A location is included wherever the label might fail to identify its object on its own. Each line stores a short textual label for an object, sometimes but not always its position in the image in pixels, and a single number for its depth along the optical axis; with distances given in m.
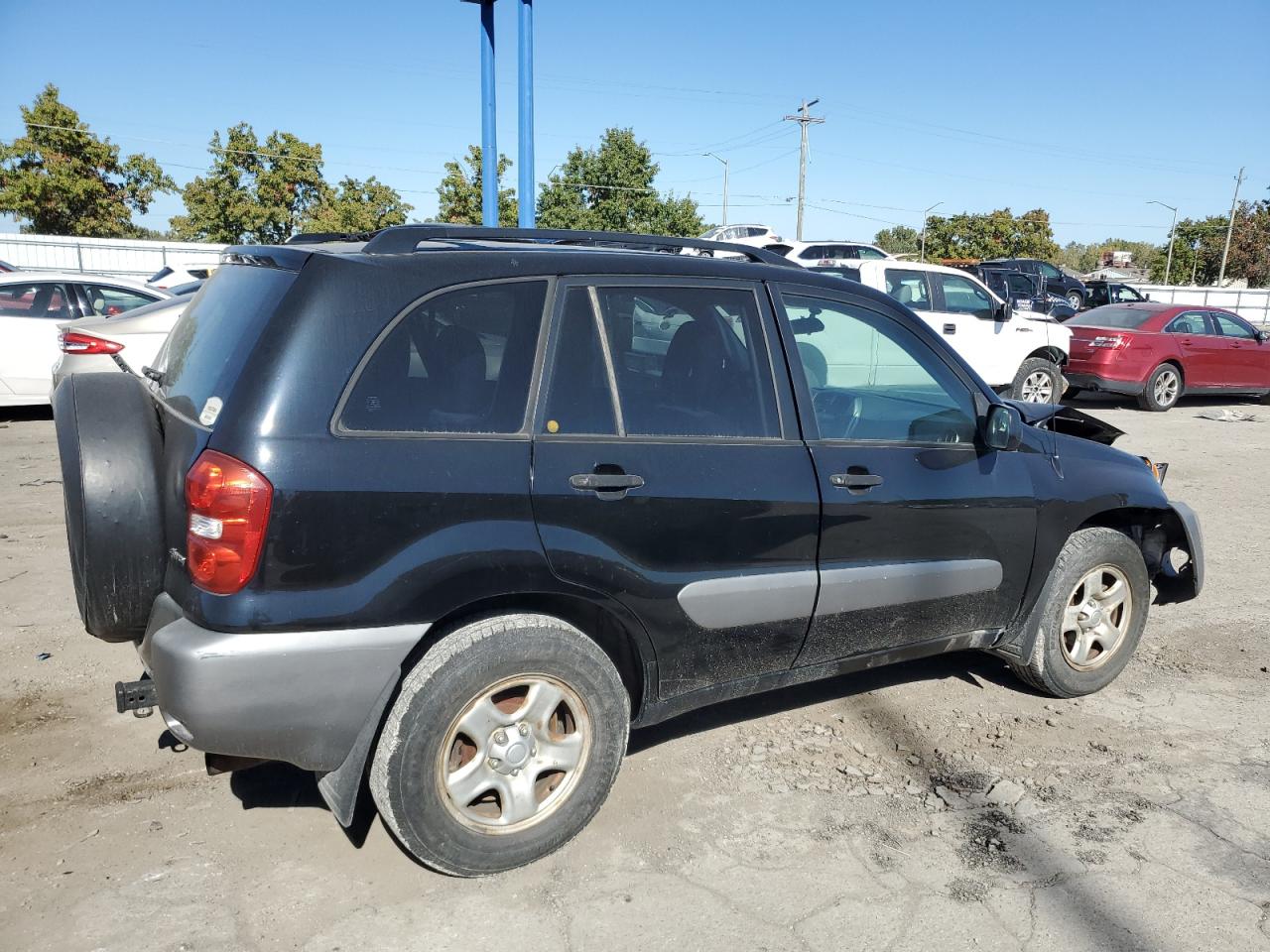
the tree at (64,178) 41.94
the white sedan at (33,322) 10.42
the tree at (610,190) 44.72
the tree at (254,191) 45.09
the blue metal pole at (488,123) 11.00
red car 13.71
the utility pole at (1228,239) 60.76
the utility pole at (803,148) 48.56
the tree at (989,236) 64.88
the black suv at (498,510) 2.58
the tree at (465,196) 43.75
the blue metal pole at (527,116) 10.48
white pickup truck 12.30
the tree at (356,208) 46.88
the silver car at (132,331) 7.56
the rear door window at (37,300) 10.53
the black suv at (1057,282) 28.75
